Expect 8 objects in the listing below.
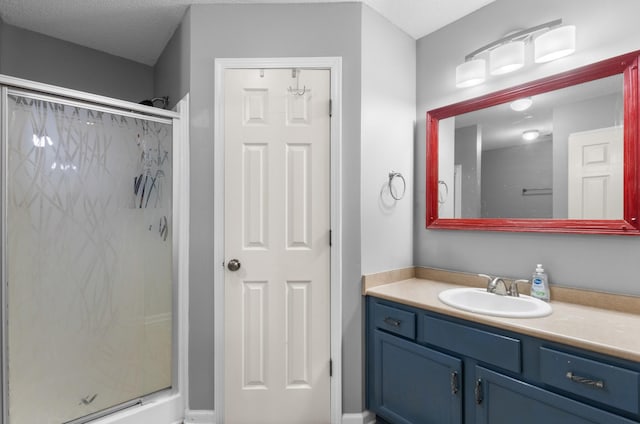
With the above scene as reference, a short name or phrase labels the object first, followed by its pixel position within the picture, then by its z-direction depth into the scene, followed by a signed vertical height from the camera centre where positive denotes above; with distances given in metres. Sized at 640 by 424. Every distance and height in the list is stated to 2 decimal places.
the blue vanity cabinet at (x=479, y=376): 1.02 -0.67
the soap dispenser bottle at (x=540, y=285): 1.52 -0.37
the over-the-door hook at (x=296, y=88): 1.78 +0.71
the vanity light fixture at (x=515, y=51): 1.51 +0.86
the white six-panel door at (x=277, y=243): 1.77 -0.18
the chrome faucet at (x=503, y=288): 1.59 -0.40
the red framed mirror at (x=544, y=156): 1.40 +0.30
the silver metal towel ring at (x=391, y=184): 1.95 +0.18
